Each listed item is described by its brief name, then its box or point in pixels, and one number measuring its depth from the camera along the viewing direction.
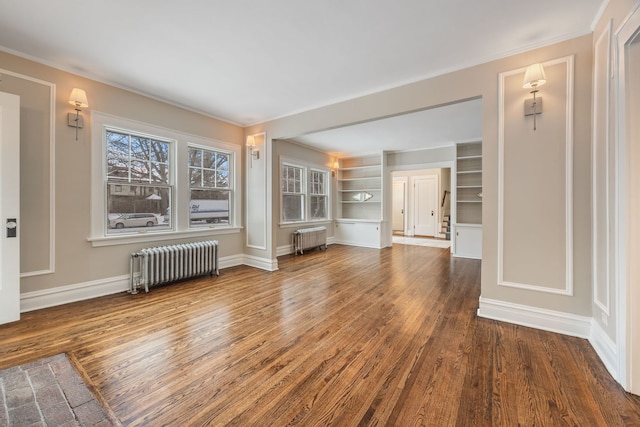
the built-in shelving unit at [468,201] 5.91
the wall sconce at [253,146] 4.89
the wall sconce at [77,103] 2.99
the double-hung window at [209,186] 4.41
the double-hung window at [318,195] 7.02
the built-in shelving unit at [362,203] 7.18
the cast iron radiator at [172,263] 3.55
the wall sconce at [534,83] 2.33
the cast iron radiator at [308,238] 6.30
